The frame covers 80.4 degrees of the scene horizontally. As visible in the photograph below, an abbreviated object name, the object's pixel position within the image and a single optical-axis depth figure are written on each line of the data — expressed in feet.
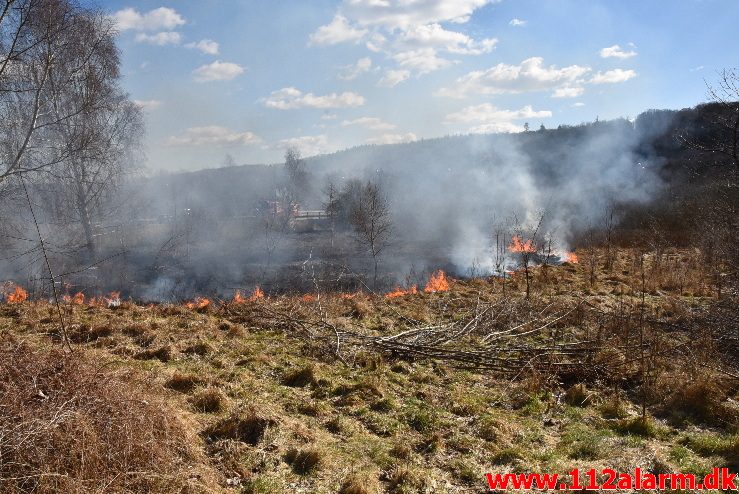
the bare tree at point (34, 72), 27.61
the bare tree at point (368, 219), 60.03
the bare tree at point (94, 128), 45.73
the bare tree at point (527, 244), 71.51
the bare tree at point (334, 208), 103.48
